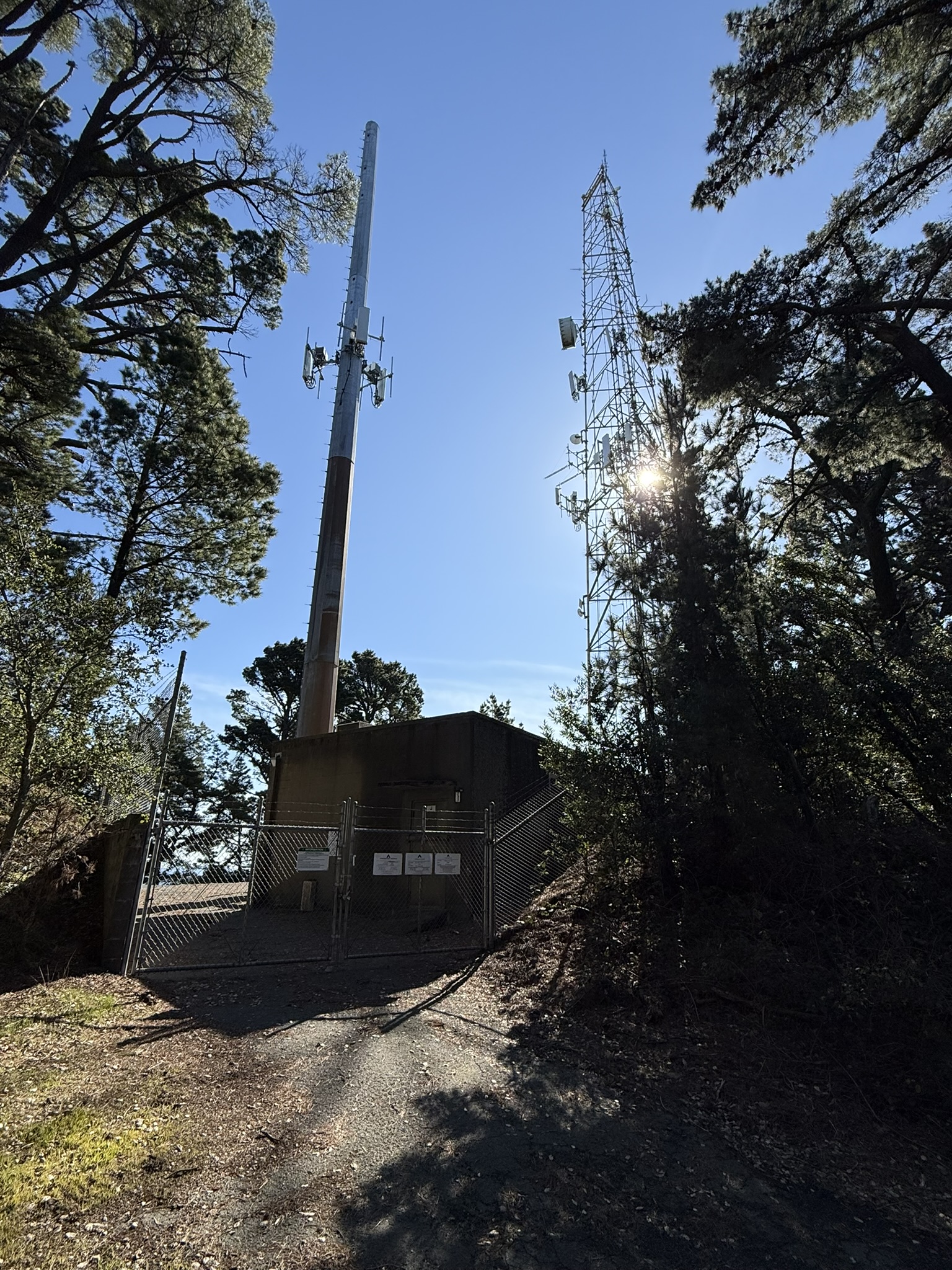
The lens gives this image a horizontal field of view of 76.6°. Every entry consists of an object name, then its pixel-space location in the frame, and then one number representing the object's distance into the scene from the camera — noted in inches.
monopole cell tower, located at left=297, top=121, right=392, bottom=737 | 847.1
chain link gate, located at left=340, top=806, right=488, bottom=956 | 356.2
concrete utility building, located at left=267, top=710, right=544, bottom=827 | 486.0
